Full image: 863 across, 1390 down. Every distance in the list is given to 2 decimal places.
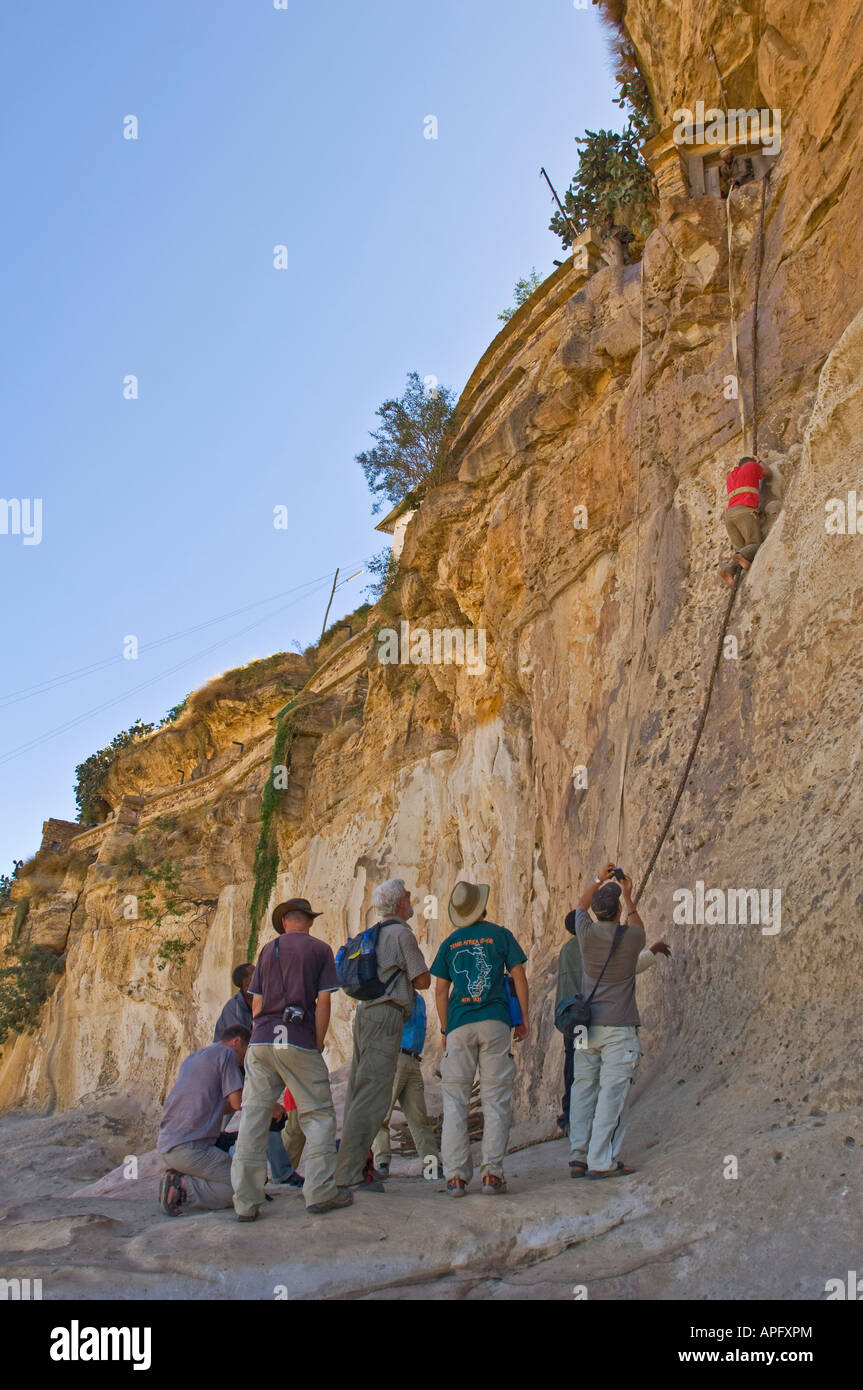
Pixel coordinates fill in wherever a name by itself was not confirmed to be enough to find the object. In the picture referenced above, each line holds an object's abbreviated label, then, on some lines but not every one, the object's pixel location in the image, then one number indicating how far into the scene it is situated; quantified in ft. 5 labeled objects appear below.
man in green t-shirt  19.71
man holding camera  19.48
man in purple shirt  19.06
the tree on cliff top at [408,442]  61.31
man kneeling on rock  21.39
